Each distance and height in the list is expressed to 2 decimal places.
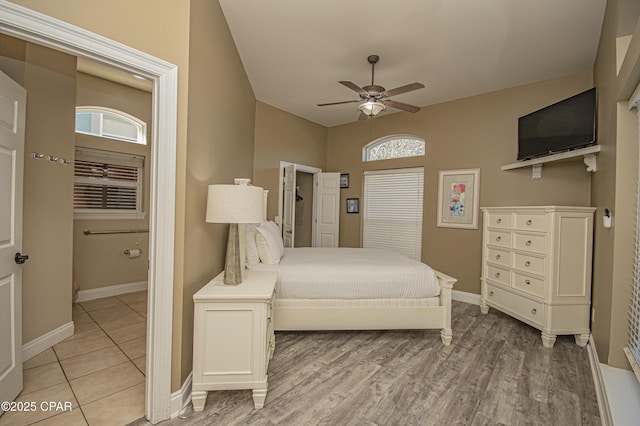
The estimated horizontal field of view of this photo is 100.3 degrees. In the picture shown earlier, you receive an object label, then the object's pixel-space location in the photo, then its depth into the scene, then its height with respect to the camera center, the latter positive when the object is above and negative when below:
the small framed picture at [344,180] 5.29 +0.63
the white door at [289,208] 4.55 +0.04
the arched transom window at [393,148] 4.52 +1.17
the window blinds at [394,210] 4.48 +0.05
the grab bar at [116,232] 3.53 -0.36
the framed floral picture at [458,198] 3.83 +0.24
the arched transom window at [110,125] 3.53 +1.14
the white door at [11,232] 1.55 -0.17
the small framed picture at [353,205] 5.18 +0.13
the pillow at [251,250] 2.58 -0.41
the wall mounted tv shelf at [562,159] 2.55 +0.63
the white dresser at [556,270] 2.53 -0.52
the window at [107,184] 3.54 +0.30
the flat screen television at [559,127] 2.55 +0.95
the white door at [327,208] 5.23 +0.07
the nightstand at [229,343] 1.62 -0.82
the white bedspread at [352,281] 2.51 -0.65
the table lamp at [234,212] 1.72 -0.02
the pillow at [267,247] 2.67 -0.38
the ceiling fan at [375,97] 2.56 +1.19
